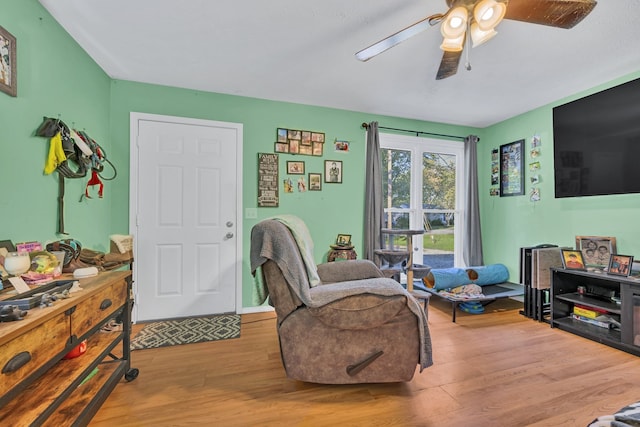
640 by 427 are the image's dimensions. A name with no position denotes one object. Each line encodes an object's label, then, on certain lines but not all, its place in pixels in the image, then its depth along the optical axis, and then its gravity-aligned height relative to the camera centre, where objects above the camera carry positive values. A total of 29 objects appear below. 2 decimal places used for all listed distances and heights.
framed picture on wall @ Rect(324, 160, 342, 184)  3.14 +0.55
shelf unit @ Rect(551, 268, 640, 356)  2.02 -0.73
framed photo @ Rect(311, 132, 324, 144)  3.07 +0.94
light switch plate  2.88 +0.05
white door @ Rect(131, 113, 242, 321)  2.58 +0.02
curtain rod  3.25 +1.15
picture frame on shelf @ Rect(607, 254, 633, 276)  2.12 -0.37
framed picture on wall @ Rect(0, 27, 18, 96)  1.36 +0.79
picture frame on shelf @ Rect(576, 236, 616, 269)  2.43 -0.28
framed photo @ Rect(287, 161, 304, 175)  3.00 +0.56
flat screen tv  2.16 +0.67
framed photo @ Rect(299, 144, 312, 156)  3.04 +0.78
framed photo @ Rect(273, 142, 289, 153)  2.96 +0.78
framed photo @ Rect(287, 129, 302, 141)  2.99 +0.94
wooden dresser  0.85 -0.54
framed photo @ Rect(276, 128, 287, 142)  2.96 +0.92
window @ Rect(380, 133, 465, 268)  3.52 +0.35
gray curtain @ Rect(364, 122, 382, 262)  3.19 +0.26
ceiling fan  1.26 +1.01
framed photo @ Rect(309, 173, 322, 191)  3.08 +0.42
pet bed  2.86 -0.78
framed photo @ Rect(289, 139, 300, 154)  2.99 +0.81
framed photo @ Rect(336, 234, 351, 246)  3.16 -0.25
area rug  2.20 -1.02
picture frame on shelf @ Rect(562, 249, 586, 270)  2.44 -0.38
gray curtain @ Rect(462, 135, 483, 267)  3.67 +0.09
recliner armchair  1.43 -0.59
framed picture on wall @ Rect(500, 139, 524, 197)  3.30 +0.63
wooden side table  2.91 -0.39
